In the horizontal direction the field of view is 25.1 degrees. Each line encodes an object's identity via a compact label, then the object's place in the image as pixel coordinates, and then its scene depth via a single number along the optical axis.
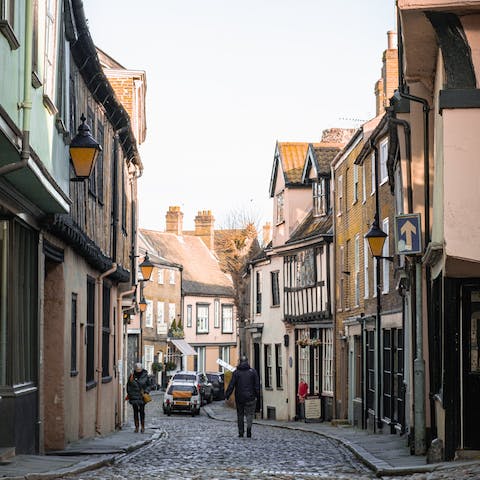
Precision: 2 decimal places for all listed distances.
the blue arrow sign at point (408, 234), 16.58
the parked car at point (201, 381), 48.94
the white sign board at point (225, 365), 61.53
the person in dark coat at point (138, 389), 25.88
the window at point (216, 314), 77.25
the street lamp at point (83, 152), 14.44
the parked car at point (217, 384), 59.16
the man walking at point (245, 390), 24.20
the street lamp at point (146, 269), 28.89
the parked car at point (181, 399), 44.06
